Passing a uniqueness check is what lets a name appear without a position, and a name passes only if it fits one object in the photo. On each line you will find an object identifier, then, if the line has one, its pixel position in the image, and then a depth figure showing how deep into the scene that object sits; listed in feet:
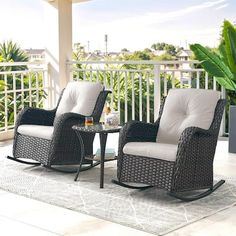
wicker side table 15.80
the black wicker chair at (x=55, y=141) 17.38
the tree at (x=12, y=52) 38.42
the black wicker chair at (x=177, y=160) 14.21
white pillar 25.58
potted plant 20.45
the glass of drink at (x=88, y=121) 16.65
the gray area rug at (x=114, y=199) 12.92
